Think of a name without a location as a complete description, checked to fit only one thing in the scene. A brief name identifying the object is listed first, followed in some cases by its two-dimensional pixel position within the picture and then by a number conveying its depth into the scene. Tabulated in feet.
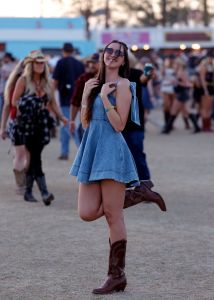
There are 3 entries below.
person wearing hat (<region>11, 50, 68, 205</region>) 33.96
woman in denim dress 20.48
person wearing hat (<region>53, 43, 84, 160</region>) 51.24
